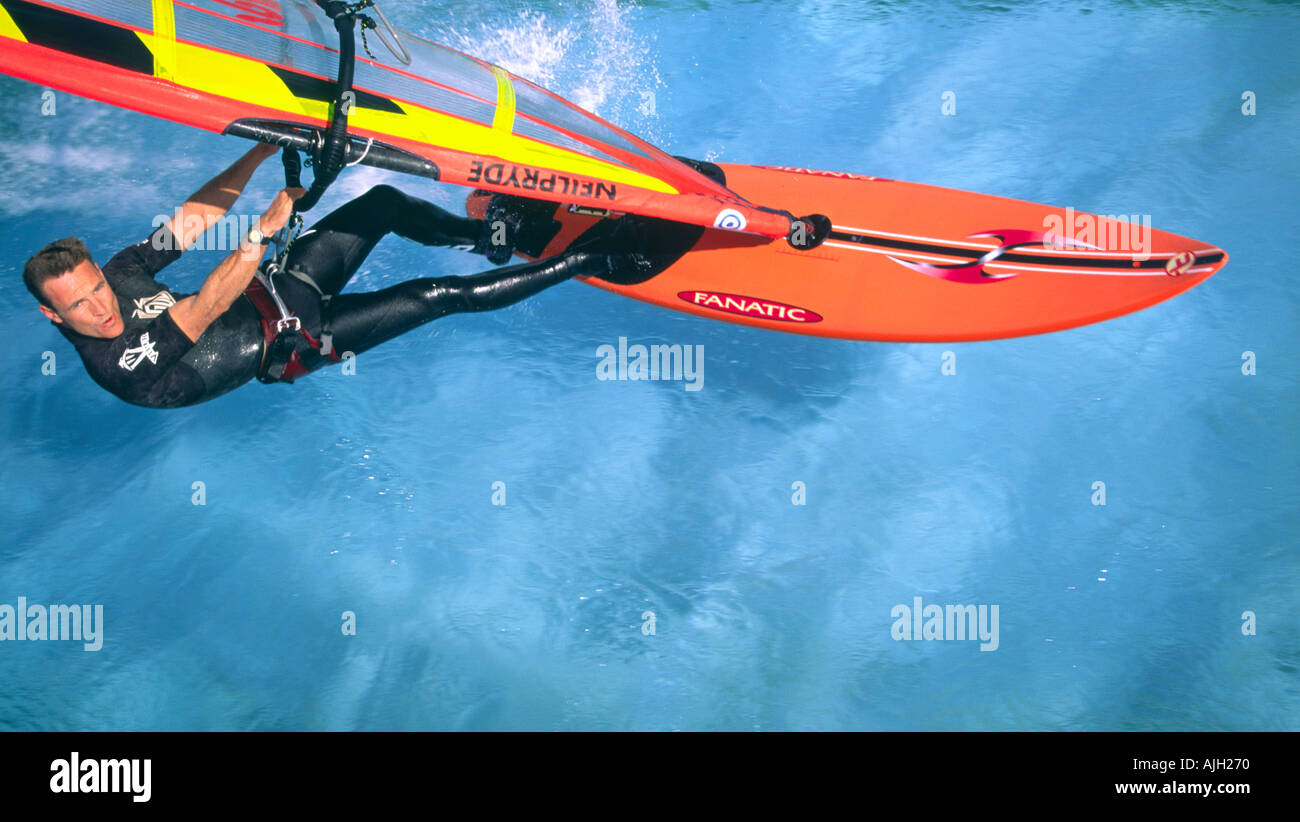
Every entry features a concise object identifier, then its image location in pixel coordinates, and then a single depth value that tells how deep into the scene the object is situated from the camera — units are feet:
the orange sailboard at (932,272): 16.79
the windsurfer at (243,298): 11.46
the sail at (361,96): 11.67
